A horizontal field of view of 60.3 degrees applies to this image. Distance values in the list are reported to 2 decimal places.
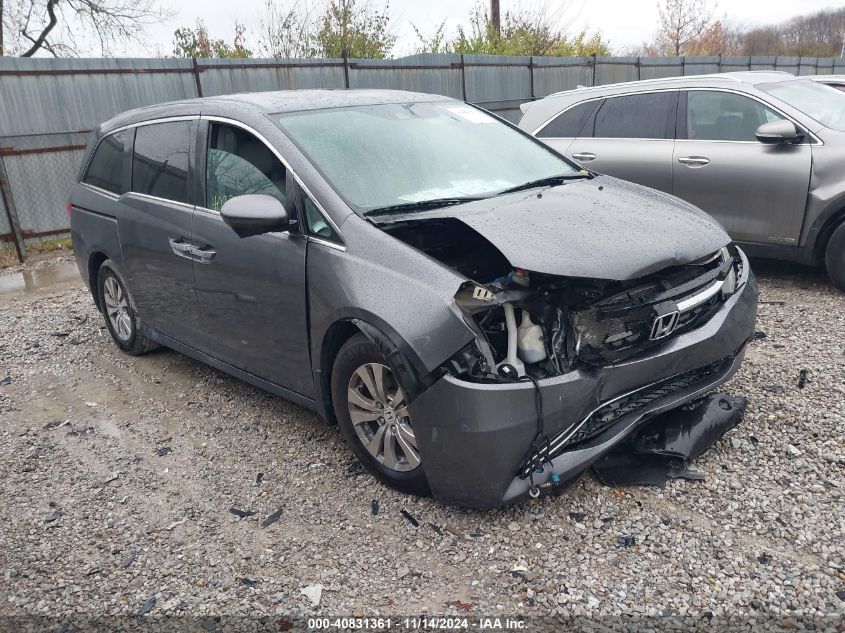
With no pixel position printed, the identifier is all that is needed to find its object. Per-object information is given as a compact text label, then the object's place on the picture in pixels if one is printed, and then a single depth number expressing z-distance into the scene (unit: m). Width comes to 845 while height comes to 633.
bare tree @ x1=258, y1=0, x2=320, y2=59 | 19.45
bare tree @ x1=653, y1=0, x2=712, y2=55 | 37.03
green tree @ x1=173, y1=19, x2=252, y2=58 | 19.25
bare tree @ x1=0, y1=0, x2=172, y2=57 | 21.23
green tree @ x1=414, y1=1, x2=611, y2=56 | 19.83
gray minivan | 2.89
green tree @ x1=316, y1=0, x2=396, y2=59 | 18.88
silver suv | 5.57
